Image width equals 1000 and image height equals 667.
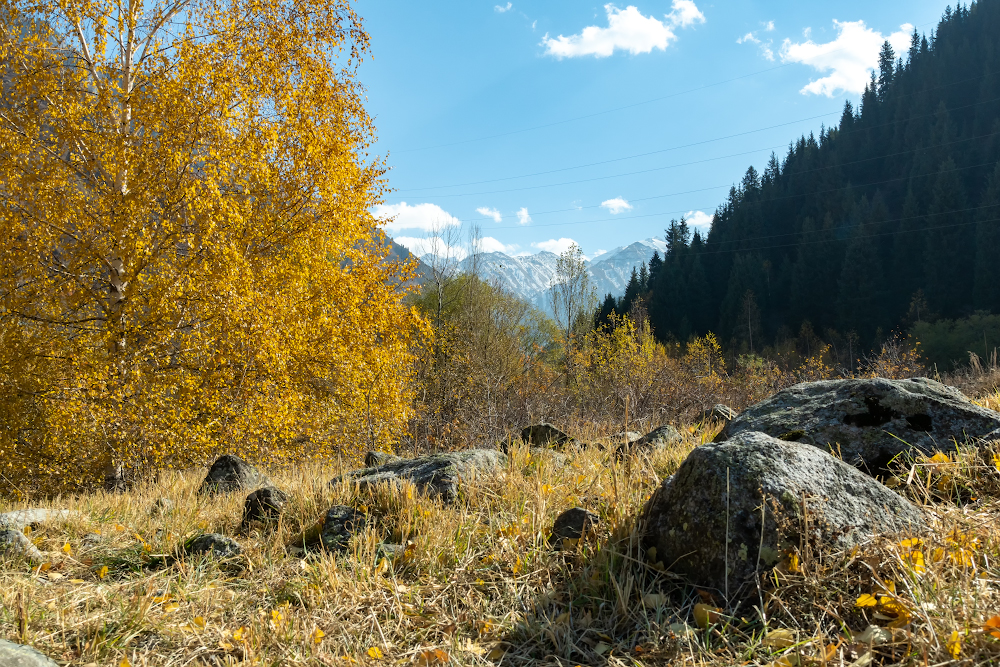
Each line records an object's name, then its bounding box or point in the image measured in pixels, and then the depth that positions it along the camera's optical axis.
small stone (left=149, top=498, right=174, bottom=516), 4.00
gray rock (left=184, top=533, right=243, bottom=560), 3.03
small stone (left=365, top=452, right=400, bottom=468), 4.94
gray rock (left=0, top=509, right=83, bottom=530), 3.43
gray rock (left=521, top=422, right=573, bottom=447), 5.98
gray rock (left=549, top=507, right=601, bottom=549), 2.65
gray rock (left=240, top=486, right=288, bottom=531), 3.56
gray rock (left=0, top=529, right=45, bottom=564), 3.09
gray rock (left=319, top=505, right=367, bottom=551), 3.10
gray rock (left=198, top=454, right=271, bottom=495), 4.81
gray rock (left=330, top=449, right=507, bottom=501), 3.56
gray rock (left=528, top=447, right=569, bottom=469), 4.23
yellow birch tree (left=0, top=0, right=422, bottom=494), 6.97
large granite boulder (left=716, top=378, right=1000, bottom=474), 2.93
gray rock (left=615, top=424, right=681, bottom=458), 4.31
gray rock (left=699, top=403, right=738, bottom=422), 6.54
